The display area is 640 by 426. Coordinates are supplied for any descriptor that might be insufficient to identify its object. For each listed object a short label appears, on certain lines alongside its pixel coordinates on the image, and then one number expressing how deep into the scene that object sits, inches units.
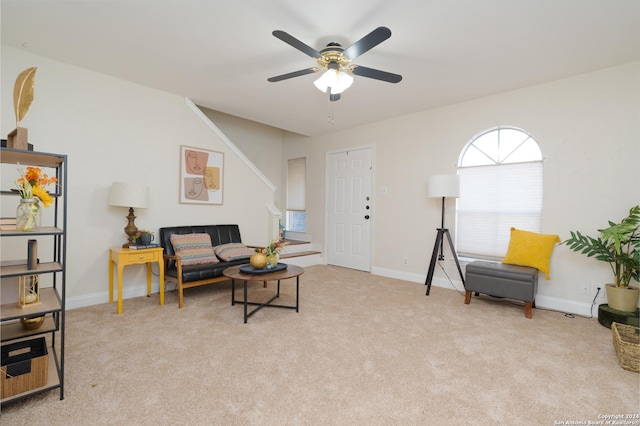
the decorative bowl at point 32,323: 71.1
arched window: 142.4
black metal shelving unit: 59.5
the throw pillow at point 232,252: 150.0
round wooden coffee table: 114.0
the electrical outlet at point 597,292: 122.6
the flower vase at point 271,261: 123.0
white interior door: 205.0
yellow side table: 119.8
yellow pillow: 128.1
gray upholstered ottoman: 118.9
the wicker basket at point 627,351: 80.8
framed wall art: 160.7
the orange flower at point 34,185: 63.4
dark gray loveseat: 129.8
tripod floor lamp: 150.4
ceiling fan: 85.8
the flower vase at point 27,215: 61.7
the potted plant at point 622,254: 107.6
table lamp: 126.2
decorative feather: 63.2
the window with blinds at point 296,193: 253.6
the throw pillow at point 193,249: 138.6
